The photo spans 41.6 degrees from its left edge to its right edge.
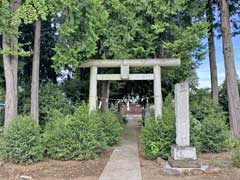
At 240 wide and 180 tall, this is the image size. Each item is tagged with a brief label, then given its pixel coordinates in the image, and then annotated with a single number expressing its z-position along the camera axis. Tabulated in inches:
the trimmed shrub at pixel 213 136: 418.0
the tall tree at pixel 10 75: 428.8
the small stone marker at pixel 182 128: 321.4
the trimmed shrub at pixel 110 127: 489.1
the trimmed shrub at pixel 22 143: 350.0
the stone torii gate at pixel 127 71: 500.4
